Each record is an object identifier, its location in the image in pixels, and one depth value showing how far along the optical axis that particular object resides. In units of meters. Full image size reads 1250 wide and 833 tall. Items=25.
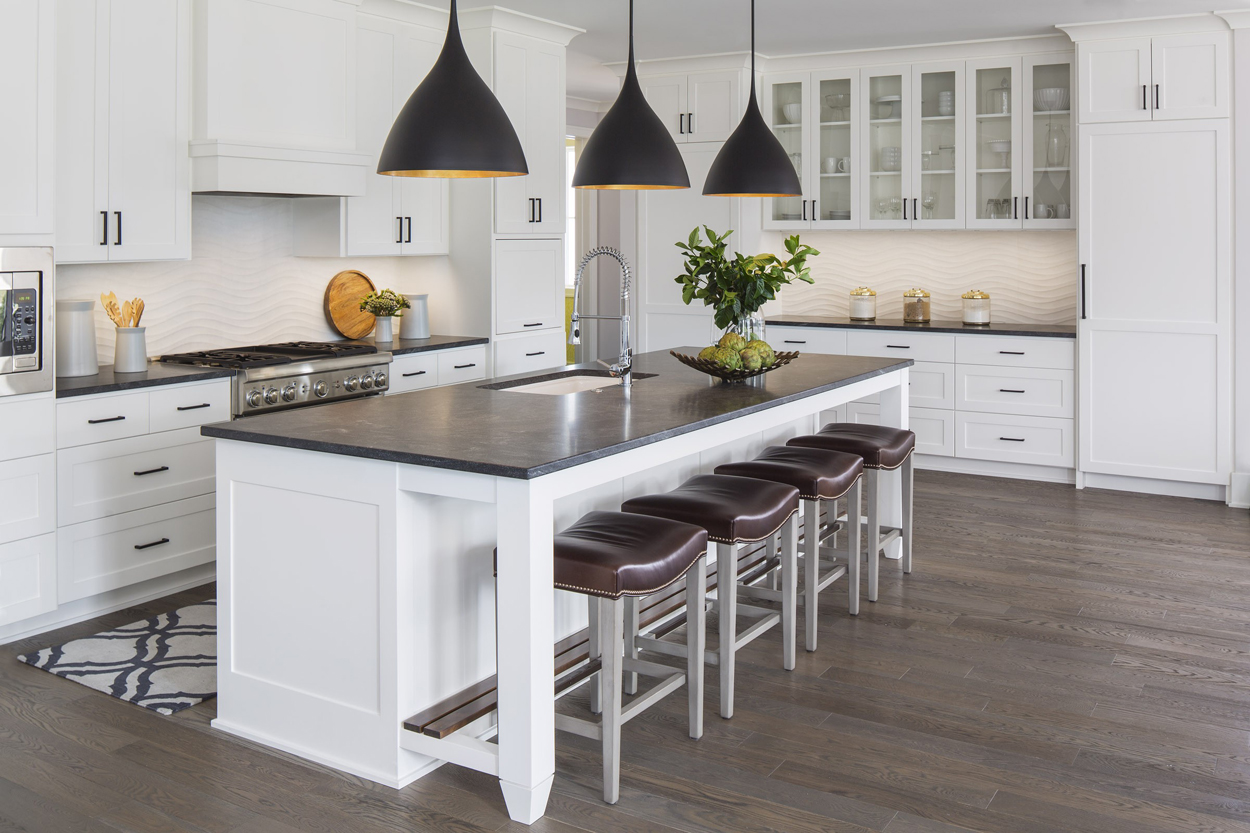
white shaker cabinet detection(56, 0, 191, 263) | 4.11
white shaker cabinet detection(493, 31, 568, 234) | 5.87
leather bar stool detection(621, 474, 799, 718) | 3.20
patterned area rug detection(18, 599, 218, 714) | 3.40
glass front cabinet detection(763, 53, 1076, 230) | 6.50
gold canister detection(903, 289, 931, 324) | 7.04
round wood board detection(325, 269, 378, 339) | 5.80
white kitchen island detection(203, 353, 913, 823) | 2.63
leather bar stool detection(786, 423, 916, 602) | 4.30
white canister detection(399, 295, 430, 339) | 5.96
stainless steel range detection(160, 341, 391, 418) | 4.58
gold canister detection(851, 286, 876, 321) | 7.22
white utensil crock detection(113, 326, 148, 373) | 4.43
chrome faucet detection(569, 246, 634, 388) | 3.75
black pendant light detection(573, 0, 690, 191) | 3.91
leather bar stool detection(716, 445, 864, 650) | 3.75
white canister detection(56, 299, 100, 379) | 4.25
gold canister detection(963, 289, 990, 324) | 6.84
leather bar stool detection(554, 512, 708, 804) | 2.70
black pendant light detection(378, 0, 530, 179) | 3.07
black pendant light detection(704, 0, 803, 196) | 4.43
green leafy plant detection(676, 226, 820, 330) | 4.21
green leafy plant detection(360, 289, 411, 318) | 5.73
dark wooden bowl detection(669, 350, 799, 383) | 4.10
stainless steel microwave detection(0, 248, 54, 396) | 3.71
